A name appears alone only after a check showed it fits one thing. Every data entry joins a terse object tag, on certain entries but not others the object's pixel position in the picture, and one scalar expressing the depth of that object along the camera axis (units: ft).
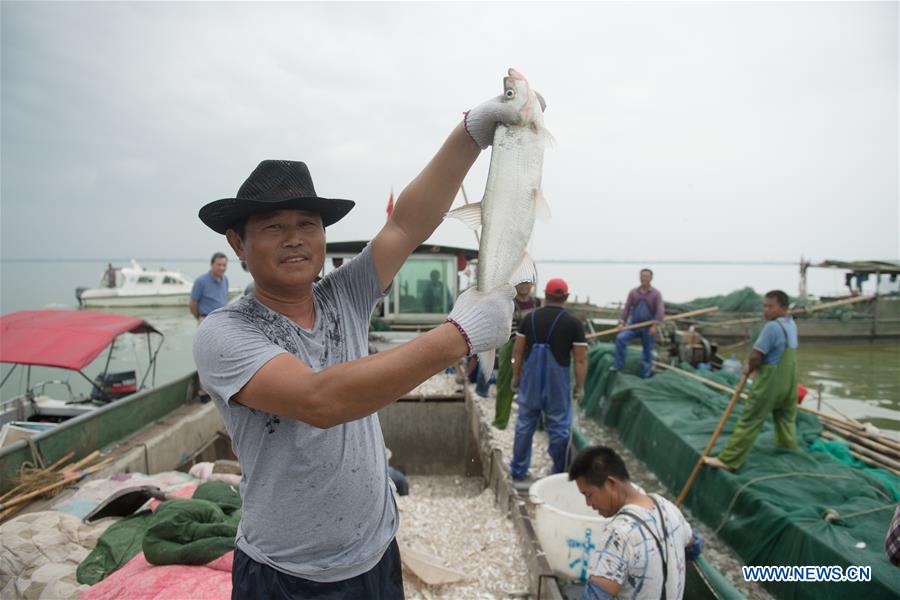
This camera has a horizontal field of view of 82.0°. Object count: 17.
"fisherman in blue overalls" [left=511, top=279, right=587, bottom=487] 21.30
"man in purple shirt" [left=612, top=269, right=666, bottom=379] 34.86
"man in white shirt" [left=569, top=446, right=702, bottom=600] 9.34
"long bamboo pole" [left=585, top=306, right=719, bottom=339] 33.99
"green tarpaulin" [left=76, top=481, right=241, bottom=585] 11.09
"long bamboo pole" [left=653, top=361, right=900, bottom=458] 24.30
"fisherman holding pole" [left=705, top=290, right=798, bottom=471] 20.17
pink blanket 10.14
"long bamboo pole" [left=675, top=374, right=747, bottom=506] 21.11
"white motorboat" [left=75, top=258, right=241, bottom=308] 113.60
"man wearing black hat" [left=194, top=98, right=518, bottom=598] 4.82
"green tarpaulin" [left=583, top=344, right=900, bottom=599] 14.43
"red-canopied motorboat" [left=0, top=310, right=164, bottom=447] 20.79
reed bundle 14.87
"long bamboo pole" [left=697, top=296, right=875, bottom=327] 31.78
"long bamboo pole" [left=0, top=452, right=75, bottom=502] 14.98
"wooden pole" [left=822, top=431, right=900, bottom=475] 22.12
